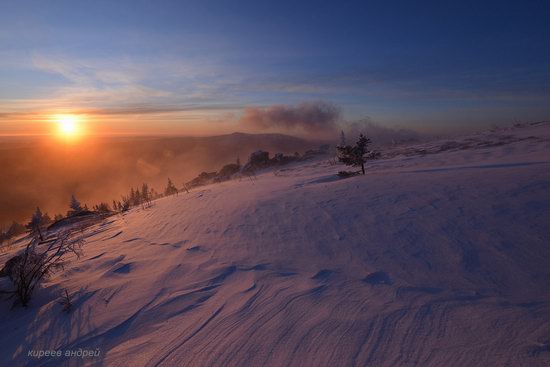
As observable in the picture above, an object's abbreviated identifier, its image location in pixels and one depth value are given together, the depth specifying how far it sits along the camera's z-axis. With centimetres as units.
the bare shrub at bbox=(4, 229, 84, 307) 308
